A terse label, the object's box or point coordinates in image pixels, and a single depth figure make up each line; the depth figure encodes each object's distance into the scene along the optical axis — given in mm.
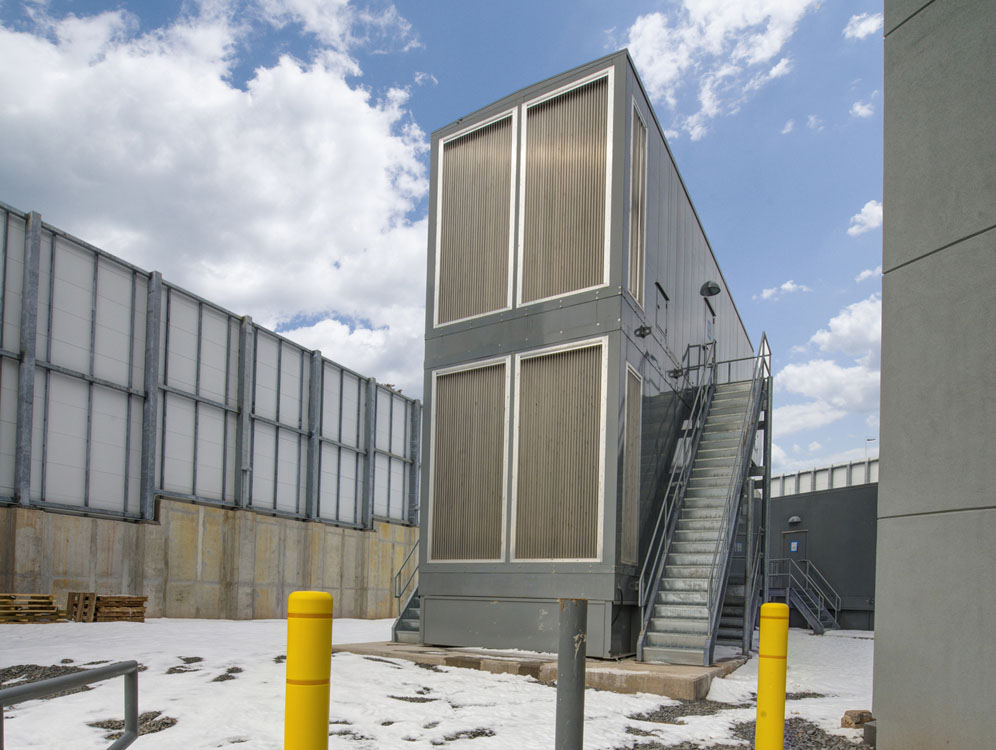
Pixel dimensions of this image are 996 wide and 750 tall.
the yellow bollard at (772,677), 4984
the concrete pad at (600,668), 10250
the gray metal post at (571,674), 4461
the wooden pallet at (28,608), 20984
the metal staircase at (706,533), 12953
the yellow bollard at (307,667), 3338
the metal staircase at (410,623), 15203
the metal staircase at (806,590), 26828
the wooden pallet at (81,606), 22000
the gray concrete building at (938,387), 5918
